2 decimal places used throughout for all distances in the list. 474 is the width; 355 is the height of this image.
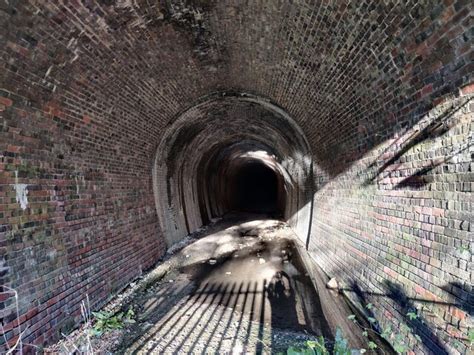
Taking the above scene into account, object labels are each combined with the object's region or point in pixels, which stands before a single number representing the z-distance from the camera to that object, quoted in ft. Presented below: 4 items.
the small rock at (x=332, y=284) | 22.04
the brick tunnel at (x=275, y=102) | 11.00
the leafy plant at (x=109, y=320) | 16.42
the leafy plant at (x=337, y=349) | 11.62
